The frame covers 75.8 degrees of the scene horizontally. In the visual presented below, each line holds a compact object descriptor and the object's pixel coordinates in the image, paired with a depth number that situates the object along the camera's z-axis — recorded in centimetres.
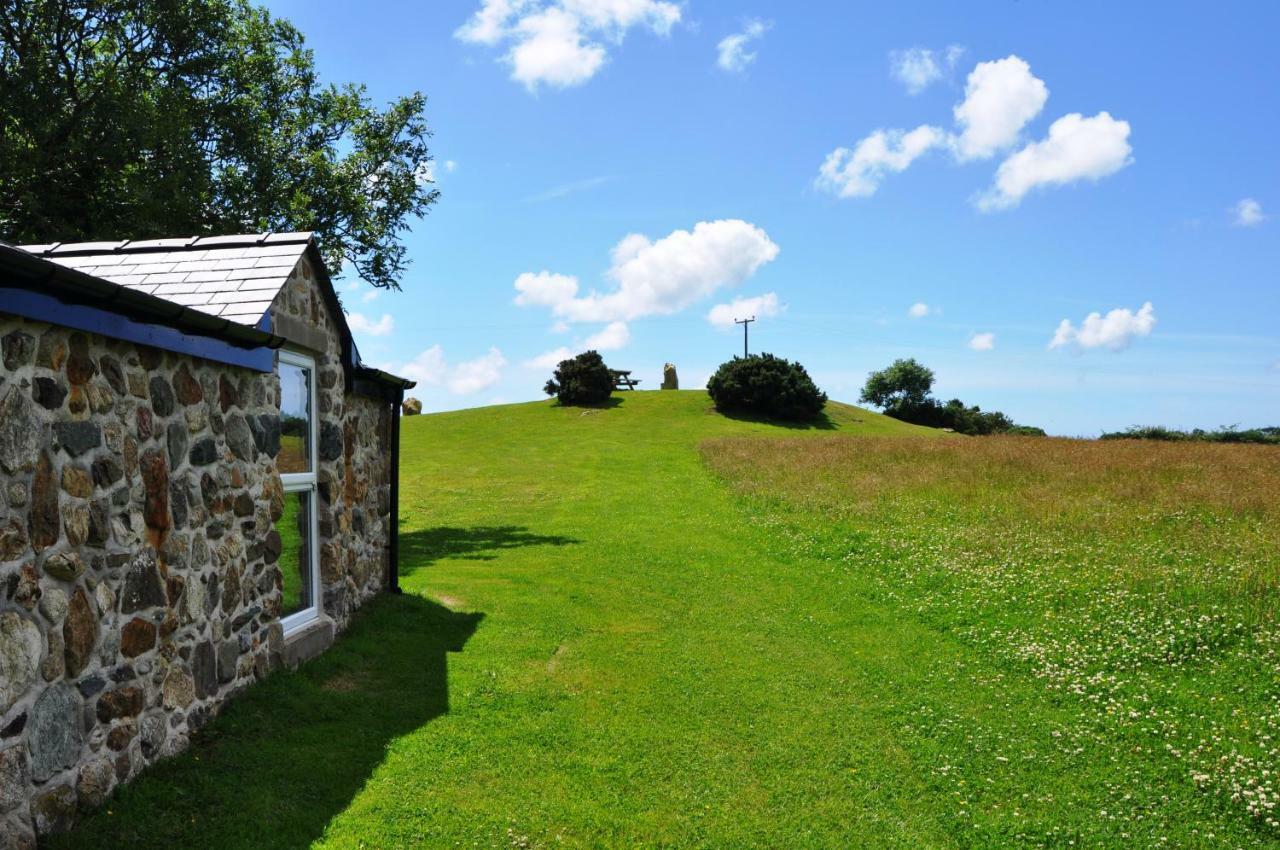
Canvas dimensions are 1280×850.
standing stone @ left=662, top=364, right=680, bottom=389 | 5669
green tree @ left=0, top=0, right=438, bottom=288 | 1557
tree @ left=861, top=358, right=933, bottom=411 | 6594
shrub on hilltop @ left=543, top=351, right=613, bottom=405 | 4791
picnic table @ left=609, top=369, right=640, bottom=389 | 5451
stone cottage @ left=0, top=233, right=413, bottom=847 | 464
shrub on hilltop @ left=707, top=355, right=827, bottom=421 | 4616
